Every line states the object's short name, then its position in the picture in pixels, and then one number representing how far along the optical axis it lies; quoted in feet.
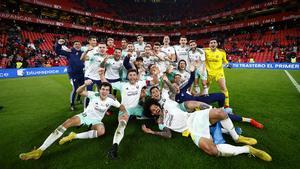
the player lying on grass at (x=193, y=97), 14.07
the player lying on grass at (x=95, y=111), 12.34
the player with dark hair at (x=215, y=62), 18.35
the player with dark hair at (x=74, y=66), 19.95
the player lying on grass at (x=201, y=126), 9.58
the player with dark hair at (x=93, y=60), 18.56
